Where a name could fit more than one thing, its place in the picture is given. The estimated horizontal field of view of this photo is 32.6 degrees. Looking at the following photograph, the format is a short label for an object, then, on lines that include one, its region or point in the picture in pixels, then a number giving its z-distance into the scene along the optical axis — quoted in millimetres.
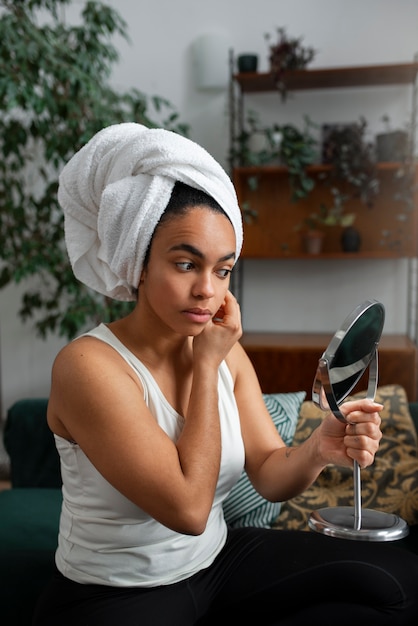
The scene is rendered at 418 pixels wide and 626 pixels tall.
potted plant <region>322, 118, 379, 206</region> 3439
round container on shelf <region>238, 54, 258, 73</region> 3541
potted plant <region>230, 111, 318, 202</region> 3512
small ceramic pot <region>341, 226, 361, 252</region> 3611
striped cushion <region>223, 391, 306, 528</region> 1742
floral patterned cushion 1741
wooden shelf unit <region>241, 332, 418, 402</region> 3318
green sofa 1540
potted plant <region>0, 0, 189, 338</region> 2746
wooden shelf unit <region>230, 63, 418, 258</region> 3495
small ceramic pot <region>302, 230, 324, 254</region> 3627
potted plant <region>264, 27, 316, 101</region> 3453
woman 1074
